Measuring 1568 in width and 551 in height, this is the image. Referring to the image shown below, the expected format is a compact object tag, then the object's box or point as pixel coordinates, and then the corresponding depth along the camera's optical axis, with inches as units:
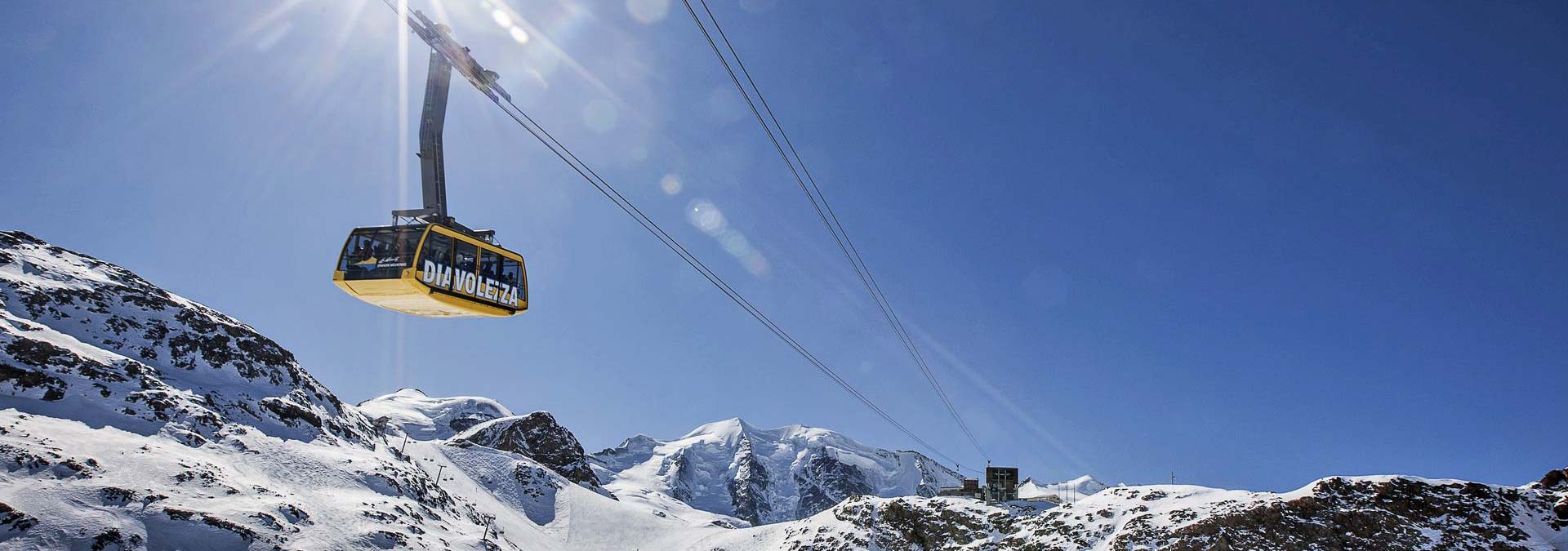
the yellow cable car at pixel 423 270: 965.8
